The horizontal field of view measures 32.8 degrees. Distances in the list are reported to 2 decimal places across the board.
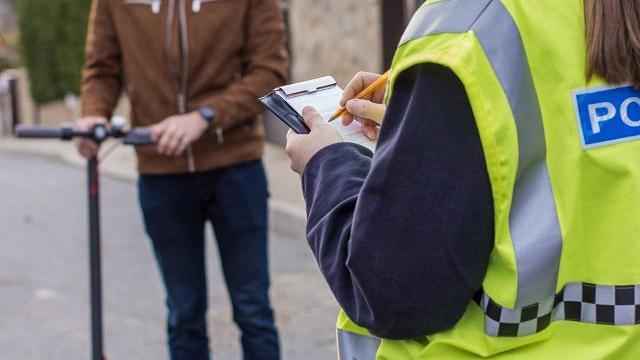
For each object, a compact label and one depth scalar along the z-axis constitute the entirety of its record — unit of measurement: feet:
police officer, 4.83
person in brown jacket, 11.71
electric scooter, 11.53
